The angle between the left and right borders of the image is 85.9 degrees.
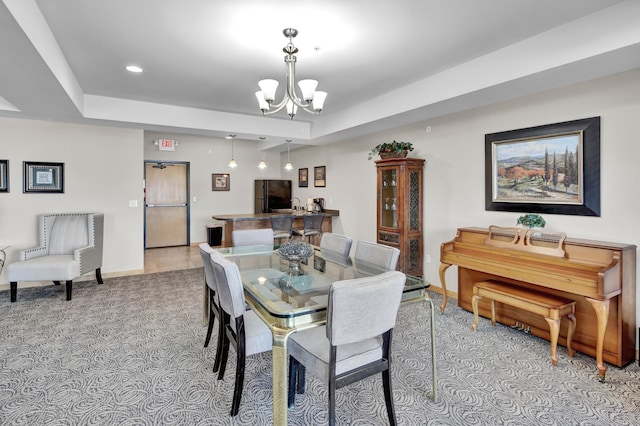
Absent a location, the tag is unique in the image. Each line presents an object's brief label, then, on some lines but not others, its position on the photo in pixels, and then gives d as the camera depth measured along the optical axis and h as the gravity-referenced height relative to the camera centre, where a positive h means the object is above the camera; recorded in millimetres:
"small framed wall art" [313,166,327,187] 6781 +643
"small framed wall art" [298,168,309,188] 7461 +669
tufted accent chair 4047 -550
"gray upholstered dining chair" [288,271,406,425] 1624 -653
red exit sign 7218 +1348
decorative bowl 2711 -347
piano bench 2672 -802
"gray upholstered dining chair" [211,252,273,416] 1919 -742
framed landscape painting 2938 +367
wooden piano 2490 -552
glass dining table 1686 -510
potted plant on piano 3135 -126
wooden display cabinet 4391 -5
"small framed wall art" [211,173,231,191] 8031 +621
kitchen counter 5730 -251
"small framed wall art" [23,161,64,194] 4594 +430
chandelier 2570 +922
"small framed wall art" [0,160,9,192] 4465 +438
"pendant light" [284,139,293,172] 6071 +1177
